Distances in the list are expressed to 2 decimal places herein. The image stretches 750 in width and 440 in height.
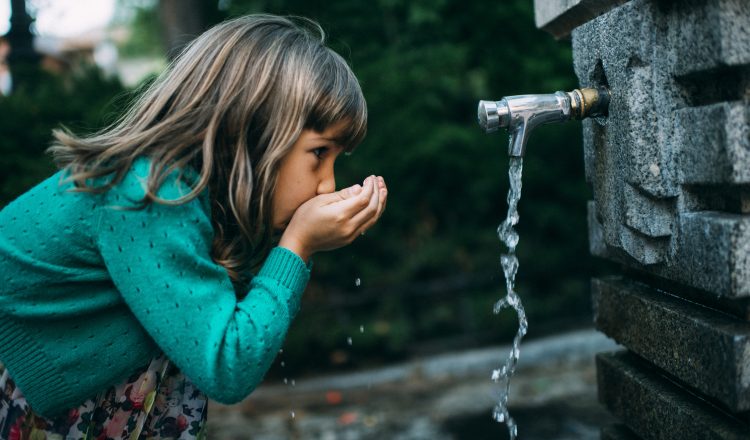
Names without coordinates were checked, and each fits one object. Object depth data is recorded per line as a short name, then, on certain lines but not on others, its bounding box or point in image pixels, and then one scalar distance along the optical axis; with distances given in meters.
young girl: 1.38
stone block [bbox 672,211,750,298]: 1.20
